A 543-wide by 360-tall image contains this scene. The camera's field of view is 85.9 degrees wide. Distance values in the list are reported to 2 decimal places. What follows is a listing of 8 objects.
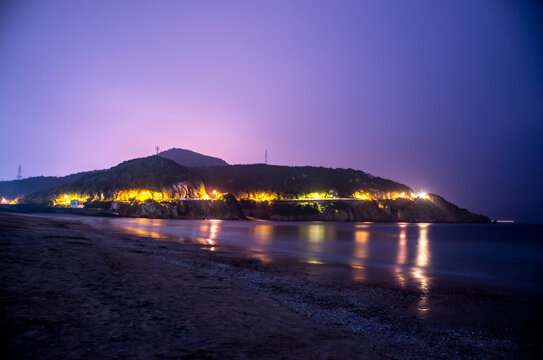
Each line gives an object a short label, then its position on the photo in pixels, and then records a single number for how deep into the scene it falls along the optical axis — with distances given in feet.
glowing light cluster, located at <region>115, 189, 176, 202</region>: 403.07
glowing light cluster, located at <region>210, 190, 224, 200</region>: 528.63
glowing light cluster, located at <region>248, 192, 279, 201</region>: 574.97
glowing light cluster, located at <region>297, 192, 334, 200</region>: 572.14
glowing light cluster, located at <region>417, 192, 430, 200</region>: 585.63
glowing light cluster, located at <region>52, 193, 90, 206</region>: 410.19
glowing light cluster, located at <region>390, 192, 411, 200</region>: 637.30
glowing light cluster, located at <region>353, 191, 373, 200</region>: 585.47
